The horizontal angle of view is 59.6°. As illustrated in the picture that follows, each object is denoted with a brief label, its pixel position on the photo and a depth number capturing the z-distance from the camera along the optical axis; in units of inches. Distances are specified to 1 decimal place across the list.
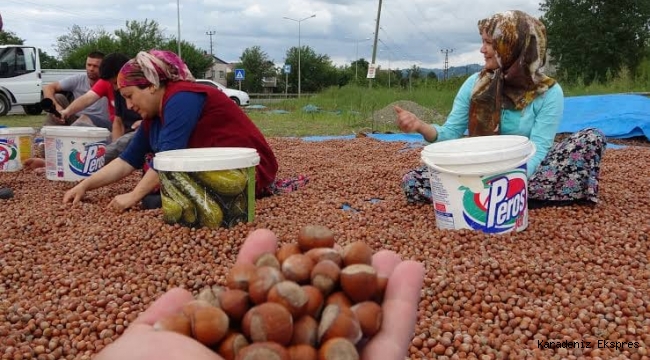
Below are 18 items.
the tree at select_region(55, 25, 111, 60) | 1926.9
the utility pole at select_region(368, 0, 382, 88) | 668.2
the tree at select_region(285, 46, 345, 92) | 2149.4
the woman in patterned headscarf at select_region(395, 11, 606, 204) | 127.2
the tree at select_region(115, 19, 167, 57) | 1579.7
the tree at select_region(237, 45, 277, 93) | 2175.2
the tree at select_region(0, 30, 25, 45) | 1497.0
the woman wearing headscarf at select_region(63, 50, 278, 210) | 127.5
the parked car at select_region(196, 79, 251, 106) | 843.1
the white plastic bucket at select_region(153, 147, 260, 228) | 112.9
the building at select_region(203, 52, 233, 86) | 2681.6
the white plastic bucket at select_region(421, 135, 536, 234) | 107.8
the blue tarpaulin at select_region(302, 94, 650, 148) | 300.4
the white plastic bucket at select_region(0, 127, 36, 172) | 203.0
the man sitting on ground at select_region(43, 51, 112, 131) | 219.5
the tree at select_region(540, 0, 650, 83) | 1039.6
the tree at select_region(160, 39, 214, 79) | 1676.9
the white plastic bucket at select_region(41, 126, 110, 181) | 176.6
